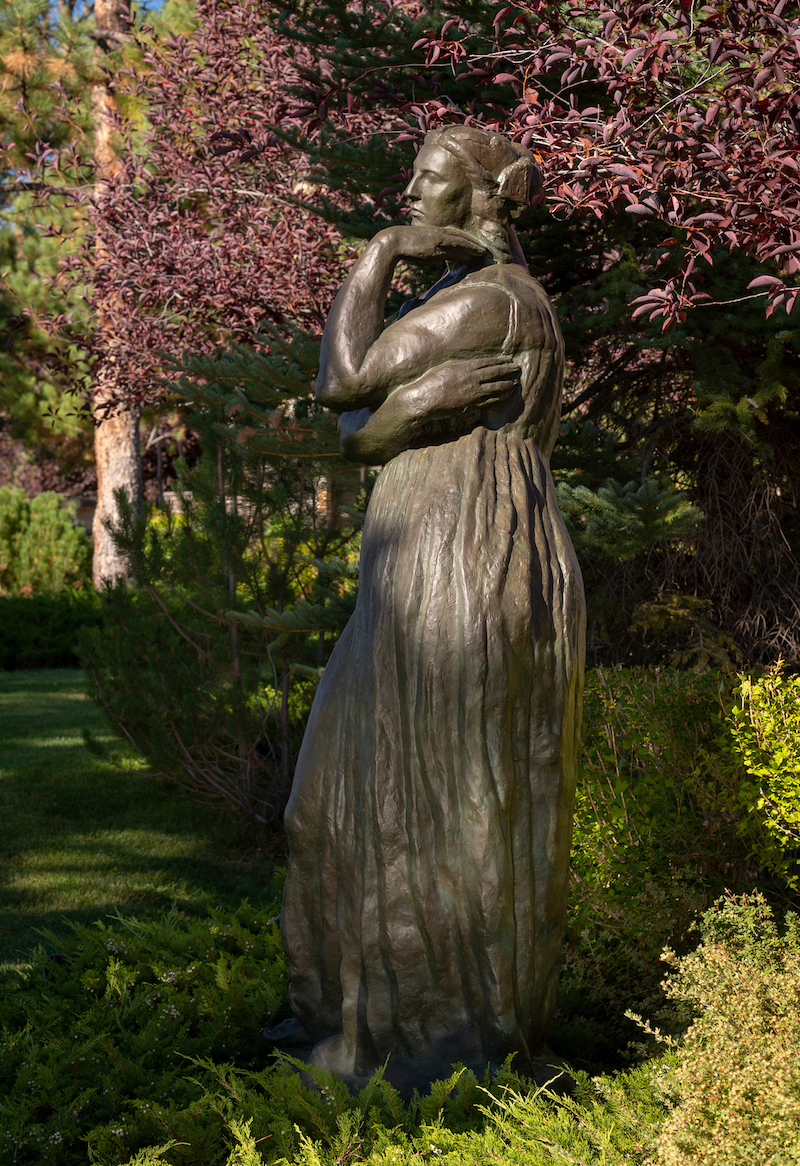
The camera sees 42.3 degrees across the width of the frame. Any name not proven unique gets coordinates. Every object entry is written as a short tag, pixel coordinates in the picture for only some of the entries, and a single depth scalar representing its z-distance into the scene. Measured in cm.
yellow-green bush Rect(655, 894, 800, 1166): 230
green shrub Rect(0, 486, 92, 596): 1659
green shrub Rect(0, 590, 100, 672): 1582
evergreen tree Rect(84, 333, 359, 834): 665
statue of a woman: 252
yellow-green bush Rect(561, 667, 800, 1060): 428
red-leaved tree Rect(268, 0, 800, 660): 392
